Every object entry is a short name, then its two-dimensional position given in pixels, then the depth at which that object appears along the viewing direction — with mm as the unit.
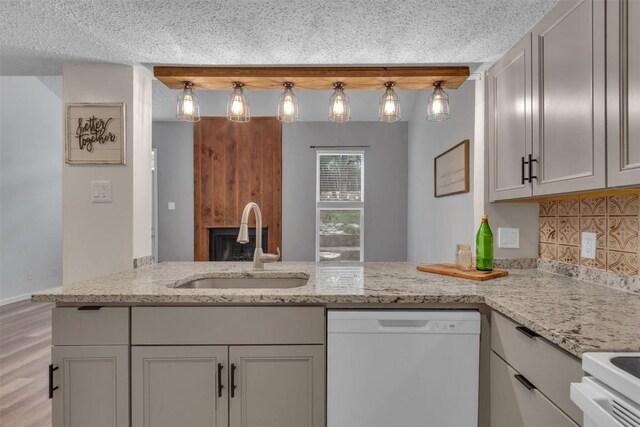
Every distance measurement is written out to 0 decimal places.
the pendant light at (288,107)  1958
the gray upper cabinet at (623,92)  1015
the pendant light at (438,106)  1956
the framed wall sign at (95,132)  2100
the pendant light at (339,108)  1946
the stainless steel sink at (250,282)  1904
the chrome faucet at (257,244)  1900
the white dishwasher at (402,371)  1373
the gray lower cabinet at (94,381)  1392
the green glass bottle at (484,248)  1825
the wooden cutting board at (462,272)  1689
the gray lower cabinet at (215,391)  1393
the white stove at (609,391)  669
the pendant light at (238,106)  1962
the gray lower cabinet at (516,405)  987
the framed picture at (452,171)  2996
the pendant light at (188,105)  1948
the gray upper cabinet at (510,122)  1564
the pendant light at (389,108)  1948
